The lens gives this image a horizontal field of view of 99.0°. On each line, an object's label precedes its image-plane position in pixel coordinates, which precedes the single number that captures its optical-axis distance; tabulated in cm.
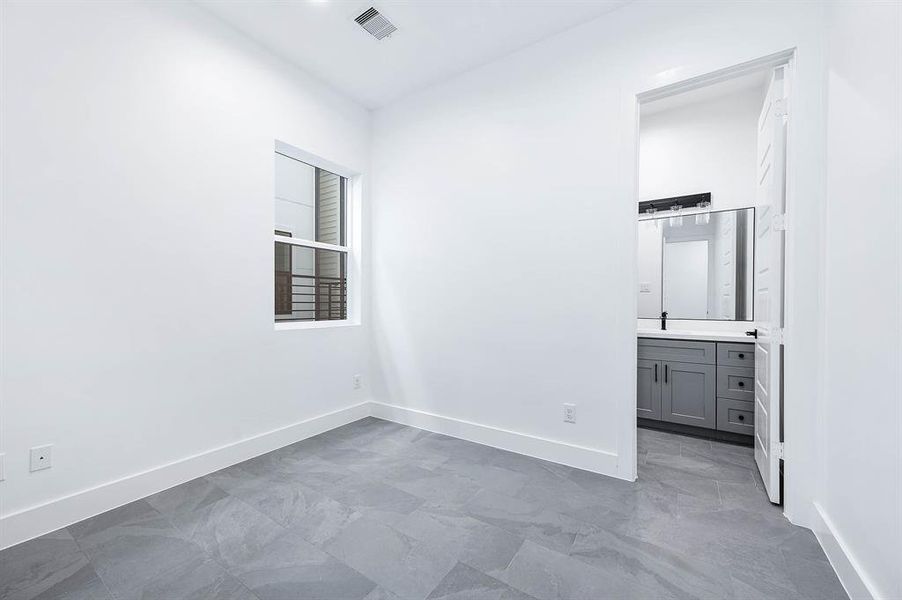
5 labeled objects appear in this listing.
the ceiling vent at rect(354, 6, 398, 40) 250
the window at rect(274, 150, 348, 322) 339
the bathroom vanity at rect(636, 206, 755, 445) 304
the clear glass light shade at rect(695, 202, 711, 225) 361
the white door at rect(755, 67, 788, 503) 206
